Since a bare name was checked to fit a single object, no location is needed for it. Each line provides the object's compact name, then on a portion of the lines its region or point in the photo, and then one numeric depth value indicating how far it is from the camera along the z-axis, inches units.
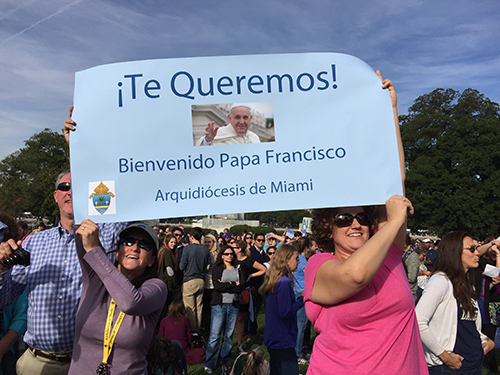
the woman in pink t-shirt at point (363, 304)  75.9
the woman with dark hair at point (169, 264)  337.4
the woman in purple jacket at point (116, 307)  91.7
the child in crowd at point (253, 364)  179.0
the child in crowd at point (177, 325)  250.8
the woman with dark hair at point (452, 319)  136.2
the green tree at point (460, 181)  1422.2
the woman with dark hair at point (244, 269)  320.8
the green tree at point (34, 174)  2096.5
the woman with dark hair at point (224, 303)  266.5
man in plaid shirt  117.1
